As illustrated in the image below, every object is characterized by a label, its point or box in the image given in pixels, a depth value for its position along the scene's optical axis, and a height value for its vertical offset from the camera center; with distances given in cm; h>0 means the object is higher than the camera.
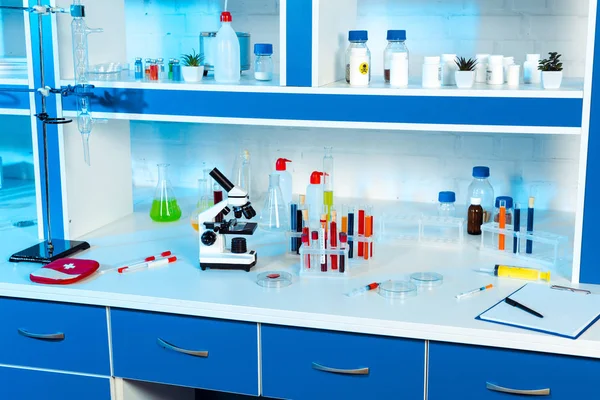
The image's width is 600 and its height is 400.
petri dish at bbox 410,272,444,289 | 185 -49
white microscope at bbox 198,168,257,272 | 196 -42
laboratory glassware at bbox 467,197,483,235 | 227 -41
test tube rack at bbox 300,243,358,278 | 191 -47
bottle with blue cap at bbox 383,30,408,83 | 210 +7
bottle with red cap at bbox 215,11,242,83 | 212 +4
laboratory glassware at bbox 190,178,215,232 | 233 -39
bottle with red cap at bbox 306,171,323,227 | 227 -38
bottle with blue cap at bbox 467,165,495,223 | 233 -36
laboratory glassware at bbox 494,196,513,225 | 222 -39
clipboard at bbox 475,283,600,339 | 161 -51
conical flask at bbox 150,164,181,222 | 243 -41
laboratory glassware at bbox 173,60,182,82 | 218 +1
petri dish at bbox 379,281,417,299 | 177 -50
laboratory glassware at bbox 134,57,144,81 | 221 +1
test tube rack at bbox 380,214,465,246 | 218 -46
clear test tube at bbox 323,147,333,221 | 226 -33
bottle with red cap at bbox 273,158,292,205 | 245 -35
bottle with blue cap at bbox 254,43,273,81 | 212 +3
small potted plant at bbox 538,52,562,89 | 188 +0
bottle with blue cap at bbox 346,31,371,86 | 202 +3
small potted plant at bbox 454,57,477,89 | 195 +0
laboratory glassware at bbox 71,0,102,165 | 210 +0
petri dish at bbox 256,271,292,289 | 185 -49
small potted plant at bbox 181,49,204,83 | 212 +1
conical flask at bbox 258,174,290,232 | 231 -41
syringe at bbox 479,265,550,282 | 190 -49
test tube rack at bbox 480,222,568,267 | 201 -46
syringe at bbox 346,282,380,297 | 179 -50
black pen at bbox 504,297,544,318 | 167 -51
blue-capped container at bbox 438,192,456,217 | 227 -40
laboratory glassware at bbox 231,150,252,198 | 253 -32
